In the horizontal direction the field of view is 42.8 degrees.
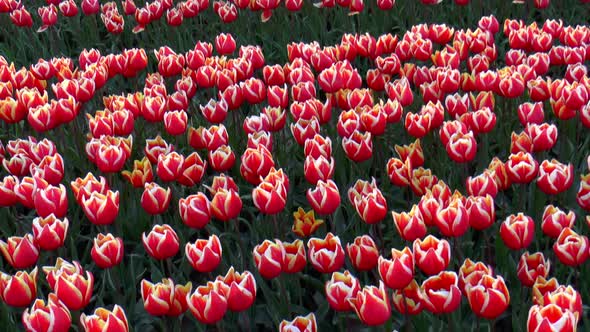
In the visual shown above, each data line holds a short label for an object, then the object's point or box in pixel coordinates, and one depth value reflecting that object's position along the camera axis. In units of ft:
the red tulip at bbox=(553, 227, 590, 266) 7.83
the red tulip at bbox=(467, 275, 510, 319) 6.85
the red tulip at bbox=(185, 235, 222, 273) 8.21
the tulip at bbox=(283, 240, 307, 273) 8.39
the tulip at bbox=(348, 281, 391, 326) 6.86
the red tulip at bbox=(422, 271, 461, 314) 7.00
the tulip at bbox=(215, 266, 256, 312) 7.57
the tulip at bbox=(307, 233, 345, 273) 8.10
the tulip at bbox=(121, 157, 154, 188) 10.47
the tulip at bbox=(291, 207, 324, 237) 9.50
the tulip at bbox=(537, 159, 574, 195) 8.99
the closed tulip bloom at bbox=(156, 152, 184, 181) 10.16
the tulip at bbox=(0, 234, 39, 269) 8.71
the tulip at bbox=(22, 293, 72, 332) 7.06
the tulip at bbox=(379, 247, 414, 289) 7.09
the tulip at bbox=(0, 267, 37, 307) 8.00
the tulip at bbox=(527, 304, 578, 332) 5.93
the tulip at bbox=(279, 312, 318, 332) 7.32
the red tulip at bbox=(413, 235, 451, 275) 7.28
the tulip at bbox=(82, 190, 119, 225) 9.21
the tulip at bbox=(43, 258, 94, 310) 7.59
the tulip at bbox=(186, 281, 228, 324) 7.39
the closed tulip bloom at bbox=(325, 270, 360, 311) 7.43
